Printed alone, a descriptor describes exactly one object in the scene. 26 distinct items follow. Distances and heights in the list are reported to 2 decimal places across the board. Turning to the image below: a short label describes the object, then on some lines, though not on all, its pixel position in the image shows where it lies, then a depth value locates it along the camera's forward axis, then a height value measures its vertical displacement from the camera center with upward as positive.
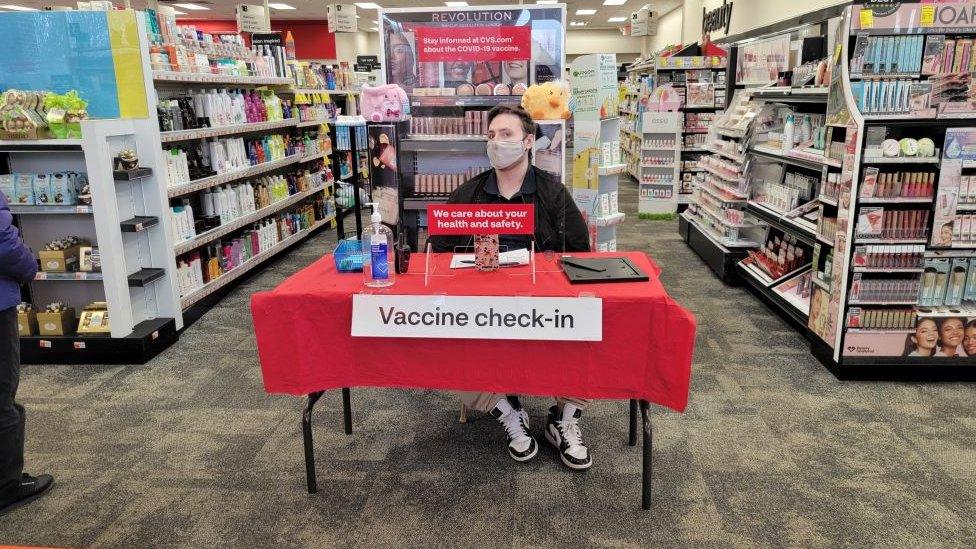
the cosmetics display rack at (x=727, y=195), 6.39 -0.80
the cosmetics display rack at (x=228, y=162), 5.32 -0.36
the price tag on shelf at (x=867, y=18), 3.84 +0.54
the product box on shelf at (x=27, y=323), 4.66 -1.36
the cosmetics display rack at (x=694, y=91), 10.20 +0.38
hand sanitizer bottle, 2.67 -0.55
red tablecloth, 2.55 -0.91
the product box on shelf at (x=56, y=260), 4.61 -0.92
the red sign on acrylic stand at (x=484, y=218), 2.65 -0.39
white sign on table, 2.53 -0.75
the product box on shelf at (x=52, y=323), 4.63 -1.35
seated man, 3.26 -0.50
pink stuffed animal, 3.83 +0.11
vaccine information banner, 4.41 +0.50
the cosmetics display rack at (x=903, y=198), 3.83 -0.50
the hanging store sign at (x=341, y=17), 13.66 +2.10
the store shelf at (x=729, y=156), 6.35 -0.39
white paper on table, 2.98 -0.63
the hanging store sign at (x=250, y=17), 10.45 +1.63
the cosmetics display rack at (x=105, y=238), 4.45 -0.81
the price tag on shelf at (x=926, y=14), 3.79 +0.55
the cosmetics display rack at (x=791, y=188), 4.59 -0.59
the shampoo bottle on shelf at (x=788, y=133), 5.36 -0.15
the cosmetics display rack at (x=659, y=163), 9.66 -0.68
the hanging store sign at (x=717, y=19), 11.89 +1.81
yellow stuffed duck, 4.34 +0.11
